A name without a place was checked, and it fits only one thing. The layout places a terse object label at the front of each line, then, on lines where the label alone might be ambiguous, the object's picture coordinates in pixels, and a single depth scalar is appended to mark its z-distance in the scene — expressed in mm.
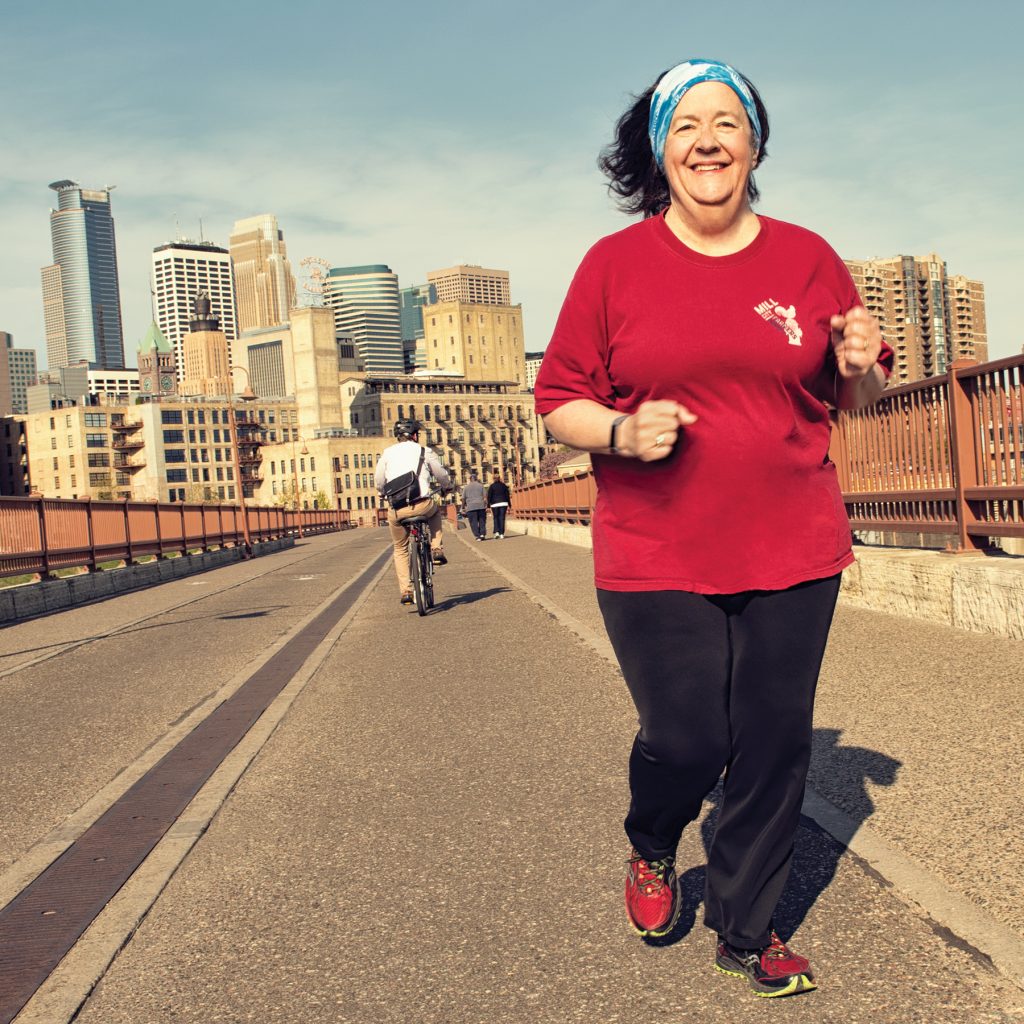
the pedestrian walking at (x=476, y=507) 33656
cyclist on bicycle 12312
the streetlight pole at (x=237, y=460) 34812
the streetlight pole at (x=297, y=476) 64750
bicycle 12219
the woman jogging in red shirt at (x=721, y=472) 2689
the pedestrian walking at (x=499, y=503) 34250
